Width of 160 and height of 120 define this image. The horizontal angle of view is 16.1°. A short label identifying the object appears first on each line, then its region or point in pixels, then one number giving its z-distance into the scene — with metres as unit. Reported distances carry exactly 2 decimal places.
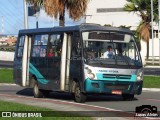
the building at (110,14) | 85.12
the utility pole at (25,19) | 37.51
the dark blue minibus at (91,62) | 19.00
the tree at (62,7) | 34.66
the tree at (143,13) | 63.97
